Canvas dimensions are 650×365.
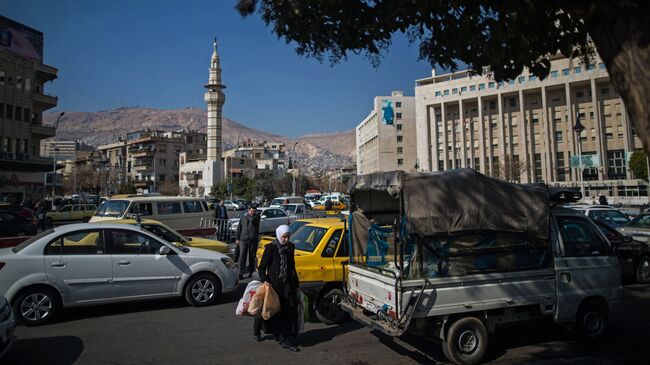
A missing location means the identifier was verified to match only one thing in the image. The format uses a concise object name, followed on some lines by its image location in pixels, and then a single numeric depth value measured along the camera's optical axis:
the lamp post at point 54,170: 40.16
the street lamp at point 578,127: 27.17
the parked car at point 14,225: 20.08
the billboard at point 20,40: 44.53
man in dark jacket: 11.86
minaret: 92.44
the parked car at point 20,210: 24.89
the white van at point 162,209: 15.39
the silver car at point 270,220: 20.95
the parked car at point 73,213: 29.15
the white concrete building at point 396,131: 107.12
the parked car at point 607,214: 15.41
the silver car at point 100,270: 7.03
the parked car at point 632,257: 10.40
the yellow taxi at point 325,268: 7.05
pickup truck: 5.27
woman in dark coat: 6.02
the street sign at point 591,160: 56.14
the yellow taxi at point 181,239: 10.73
